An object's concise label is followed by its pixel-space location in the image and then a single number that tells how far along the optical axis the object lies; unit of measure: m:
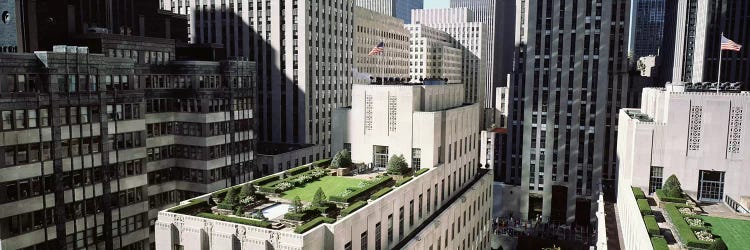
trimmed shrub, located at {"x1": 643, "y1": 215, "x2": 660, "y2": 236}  42.31
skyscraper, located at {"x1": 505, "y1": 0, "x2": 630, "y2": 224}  120.12
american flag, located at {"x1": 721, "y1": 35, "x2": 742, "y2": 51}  59.94
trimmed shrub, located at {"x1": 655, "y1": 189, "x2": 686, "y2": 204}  52.69
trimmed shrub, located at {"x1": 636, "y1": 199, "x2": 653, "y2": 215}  47.78
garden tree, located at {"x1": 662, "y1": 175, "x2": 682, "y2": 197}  54.12
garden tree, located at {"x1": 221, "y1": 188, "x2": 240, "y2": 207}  48.85
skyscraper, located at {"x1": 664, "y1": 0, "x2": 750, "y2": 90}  134.12
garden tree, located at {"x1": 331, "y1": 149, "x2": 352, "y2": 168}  66.12
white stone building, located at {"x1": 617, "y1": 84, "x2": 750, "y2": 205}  56.28
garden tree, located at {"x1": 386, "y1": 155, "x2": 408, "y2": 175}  63.84
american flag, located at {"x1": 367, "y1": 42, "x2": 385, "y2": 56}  73.69
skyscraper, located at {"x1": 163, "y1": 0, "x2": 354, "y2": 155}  134.00
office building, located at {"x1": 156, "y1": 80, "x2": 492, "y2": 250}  43.97
